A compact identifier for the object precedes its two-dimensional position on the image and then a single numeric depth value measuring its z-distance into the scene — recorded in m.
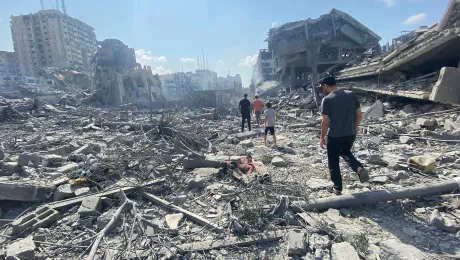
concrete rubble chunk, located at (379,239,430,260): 1.98
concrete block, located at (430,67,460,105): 6.51
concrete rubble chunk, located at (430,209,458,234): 2.38
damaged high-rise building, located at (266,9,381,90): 21.67
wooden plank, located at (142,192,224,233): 2.75
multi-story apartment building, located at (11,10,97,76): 76.12
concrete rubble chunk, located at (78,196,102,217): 3.23
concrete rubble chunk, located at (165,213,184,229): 2.88
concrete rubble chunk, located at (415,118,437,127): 6.12
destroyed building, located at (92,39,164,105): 30.88
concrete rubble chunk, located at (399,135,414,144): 5.55
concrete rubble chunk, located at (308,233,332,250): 2.30
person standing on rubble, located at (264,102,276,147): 6.69
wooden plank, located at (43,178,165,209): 3.48
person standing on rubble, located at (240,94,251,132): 8.70
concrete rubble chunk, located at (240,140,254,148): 6.93
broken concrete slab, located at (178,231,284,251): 2.42
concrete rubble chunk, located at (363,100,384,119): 8.82
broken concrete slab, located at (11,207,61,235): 2.99
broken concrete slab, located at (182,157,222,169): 4.80
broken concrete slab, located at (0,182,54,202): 3.70
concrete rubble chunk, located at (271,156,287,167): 4.77
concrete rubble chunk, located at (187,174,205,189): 3.92
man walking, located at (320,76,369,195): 3.04
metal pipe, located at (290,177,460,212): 2.92
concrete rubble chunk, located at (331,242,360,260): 2.04
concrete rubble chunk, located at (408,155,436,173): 3.64
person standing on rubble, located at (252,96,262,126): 9.66
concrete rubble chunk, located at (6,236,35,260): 2.42
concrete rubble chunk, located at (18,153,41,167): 5.13
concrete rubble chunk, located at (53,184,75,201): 3.74
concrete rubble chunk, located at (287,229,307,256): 2.25
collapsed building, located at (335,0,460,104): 6.59
